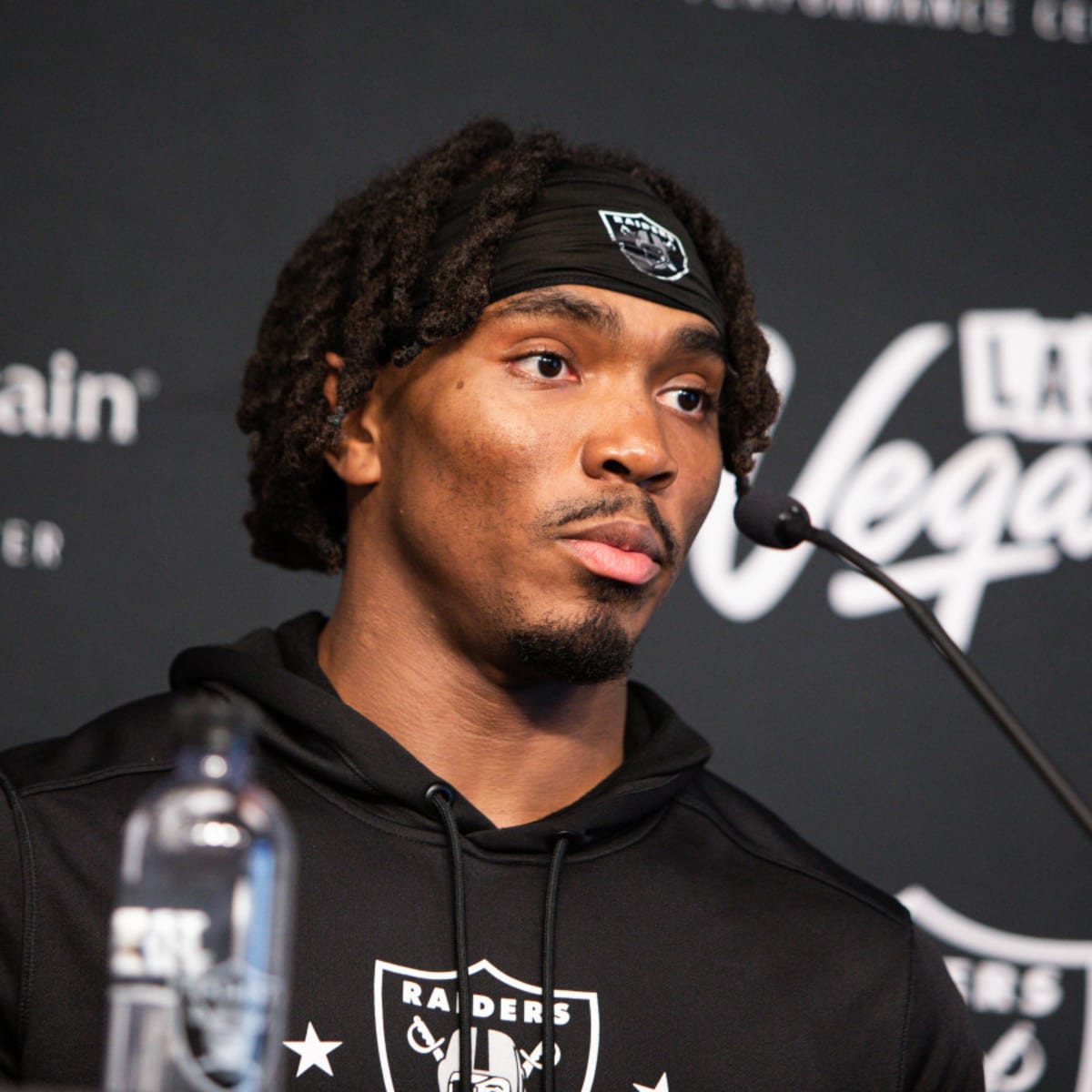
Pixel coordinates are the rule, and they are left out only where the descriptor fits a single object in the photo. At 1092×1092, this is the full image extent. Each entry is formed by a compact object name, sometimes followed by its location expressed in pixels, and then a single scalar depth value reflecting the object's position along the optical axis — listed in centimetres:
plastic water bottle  173
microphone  189
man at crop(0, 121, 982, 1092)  200
